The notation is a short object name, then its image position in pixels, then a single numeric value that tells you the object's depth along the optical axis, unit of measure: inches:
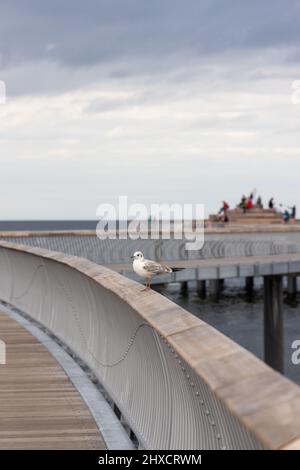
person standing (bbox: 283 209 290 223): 3447.8
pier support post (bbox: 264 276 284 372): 1561.3
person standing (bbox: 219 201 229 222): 3643.2
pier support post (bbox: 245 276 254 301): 3035.7
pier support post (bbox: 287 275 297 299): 2960.6
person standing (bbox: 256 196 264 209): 4190.0
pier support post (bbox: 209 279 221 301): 2831.0
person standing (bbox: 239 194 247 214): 3895.2
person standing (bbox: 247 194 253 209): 3878.0
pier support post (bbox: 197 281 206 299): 2924.7
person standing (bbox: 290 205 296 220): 3913.4
